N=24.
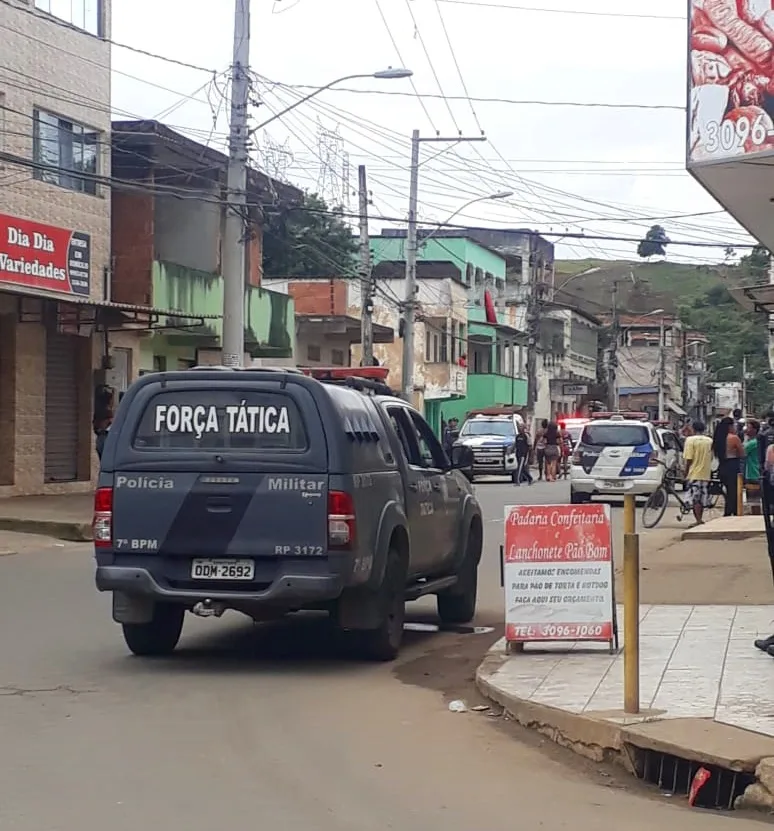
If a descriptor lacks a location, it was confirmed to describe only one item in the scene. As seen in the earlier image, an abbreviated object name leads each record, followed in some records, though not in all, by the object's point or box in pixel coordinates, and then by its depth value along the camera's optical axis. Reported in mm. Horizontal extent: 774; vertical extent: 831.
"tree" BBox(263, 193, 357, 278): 52375
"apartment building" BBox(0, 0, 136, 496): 24578
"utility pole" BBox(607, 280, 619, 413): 72375
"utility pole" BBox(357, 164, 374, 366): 38094
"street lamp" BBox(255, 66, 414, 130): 24044
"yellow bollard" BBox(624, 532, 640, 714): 7828
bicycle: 24453
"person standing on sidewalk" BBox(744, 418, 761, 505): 24312
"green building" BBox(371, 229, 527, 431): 65288
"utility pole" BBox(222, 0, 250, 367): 22922
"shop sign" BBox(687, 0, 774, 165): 13250
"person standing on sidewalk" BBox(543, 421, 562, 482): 43938
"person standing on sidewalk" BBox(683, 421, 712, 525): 24406
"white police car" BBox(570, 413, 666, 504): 28859
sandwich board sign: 10273
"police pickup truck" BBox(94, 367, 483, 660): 9773
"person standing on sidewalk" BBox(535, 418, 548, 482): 44906
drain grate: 6750
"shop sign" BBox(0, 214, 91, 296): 23297
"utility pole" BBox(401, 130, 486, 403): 38594
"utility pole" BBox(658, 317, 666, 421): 84875
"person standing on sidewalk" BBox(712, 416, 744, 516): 24359
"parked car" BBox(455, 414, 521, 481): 40625
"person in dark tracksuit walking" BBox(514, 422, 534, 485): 40469
